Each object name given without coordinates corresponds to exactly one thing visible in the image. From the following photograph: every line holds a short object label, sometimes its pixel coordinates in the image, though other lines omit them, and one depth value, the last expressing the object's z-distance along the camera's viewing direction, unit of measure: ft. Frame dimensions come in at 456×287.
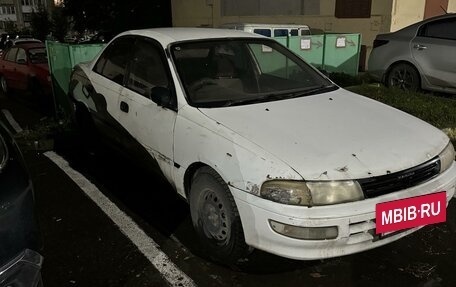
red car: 27.09
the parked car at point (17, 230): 6.10
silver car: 23.06
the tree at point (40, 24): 122.01
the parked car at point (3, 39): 70.90
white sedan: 8.02
